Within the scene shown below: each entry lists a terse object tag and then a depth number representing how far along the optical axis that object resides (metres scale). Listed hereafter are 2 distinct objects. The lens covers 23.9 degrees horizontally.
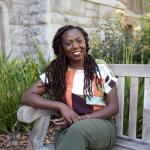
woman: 2.19
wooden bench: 2.26
